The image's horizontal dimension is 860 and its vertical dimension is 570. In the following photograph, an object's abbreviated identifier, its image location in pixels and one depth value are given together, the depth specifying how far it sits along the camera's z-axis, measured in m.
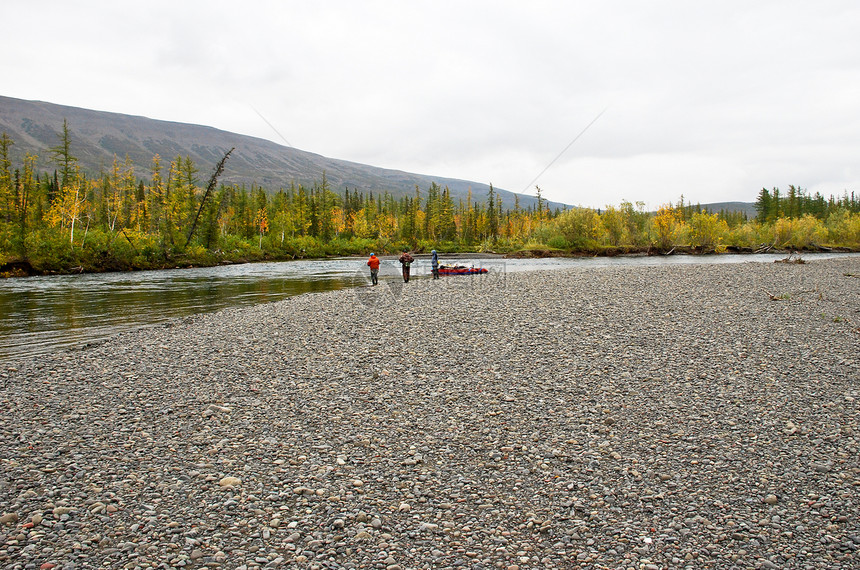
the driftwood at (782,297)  20.15
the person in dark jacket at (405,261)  32.09
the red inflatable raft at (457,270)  38.00
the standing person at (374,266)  30.90
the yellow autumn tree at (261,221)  96.74
